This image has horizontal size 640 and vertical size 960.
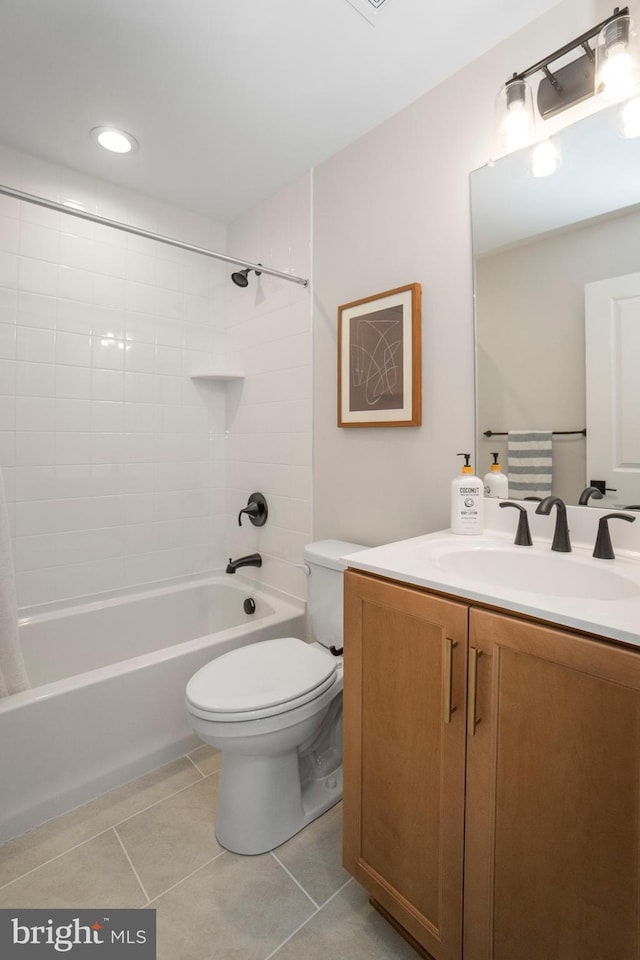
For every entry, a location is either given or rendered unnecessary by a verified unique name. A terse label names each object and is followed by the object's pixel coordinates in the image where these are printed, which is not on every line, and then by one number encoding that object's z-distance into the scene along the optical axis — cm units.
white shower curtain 139
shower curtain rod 141
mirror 117
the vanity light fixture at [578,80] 107
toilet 125
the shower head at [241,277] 224
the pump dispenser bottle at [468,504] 136
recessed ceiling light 178
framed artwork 160
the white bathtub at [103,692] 140
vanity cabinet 69
